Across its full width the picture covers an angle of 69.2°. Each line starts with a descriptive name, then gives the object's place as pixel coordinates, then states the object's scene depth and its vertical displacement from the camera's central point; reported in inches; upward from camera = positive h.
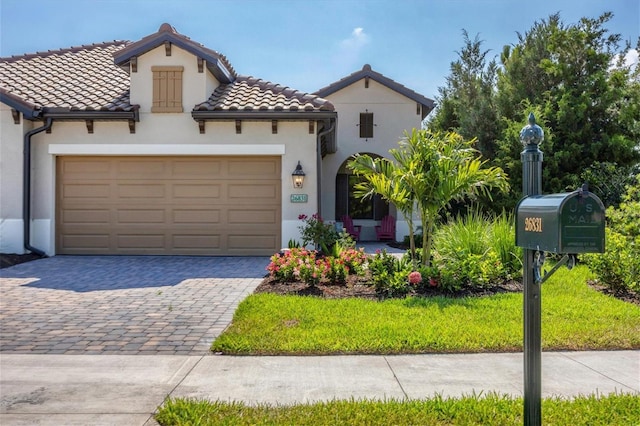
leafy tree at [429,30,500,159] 705.6 +182.4
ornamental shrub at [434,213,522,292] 290.7 -32.5
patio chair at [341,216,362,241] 639.8 -27.8
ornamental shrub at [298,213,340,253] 409.7 -23.9
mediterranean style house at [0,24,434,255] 444.5 +41.6
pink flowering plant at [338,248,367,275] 327.0 -37.9
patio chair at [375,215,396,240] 645.3 -30.3
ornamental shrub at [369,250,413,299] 277.4 -42.1
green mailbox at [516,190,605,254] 87.8 -3.1
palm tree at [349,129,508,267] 299.3 +20.5
